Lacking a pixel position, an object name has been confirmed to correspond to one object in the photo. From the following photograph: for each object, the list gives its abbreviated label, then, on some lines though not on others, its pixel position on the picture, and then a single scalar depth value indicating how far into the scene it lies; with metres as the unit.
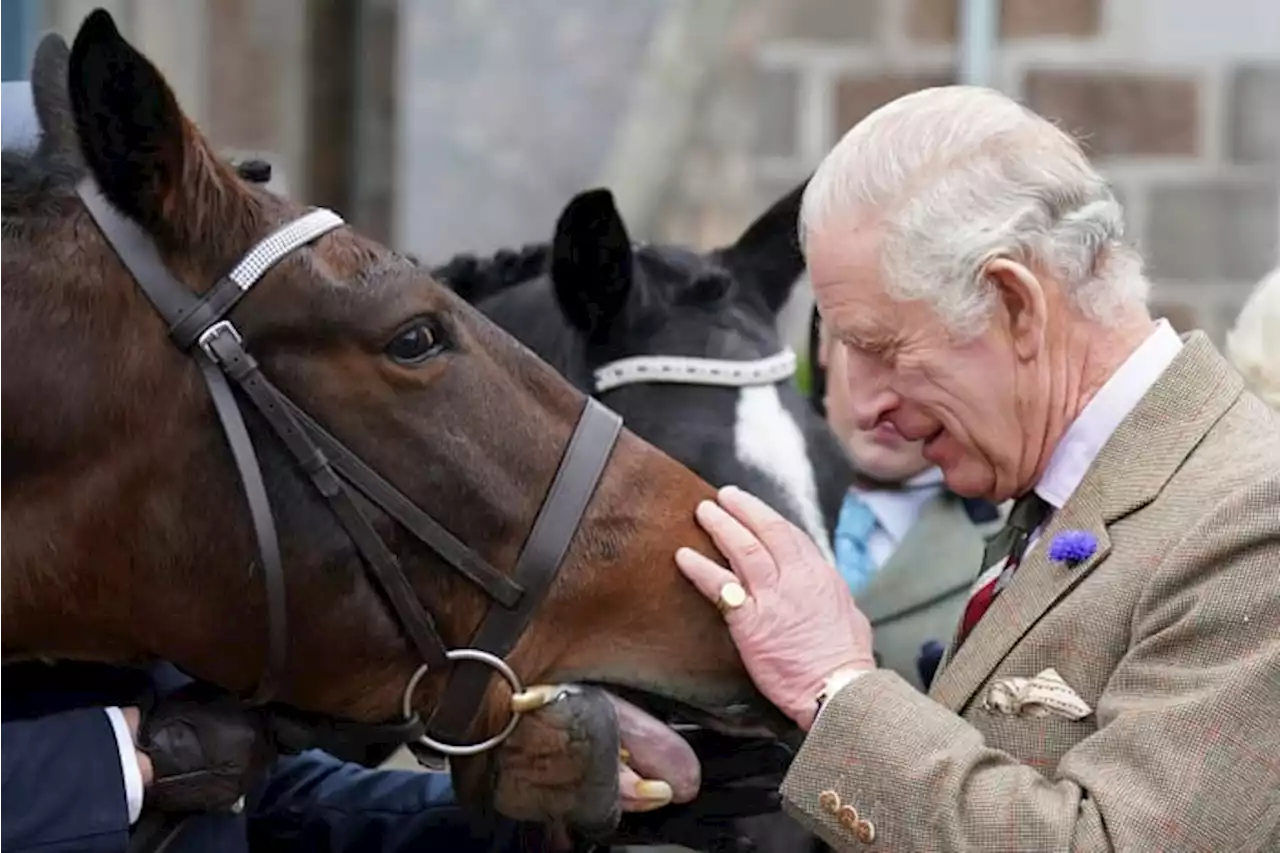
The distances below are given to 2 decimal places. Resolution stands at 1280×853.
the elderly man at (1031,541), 3.96
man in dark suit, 4.39
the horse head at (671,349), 6.29
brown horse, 4.35
